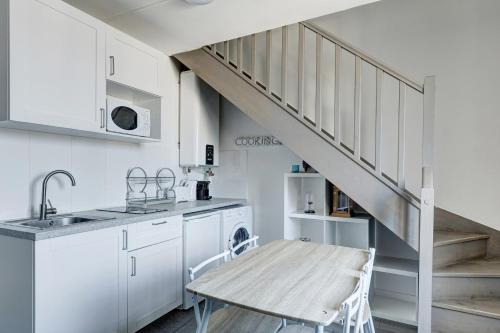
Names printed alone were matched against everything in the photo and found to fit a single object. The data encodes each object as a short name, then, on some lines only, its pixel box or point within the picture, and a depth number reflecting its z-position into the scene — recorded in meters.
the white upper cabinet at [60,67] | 1.73
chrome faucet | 2.04
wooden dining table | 1.05
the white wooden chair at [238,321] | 1.43
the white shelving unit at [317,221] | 2.85
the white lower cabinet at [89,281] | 1.63
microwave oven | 2.33
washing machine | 3.11
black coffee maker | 3.49
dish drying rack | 2.80
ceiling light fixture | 2.07
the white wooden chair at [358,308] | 1.02
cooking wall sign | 3.45
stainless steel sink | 1.93
